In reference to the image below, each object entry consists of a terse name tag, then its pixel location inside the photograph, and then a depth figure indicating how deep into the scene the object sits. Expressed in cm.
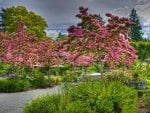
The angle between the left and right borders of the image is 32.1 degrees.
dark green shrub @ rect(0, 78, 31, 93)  1455
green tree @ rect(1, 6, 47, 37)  3553
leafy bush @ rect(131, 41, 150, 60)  3363
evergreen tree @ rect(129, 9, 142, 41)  5809
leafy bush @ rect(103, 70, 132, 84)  1273
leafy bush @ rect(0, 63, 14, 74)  2075
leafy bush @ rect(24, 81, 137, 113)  673
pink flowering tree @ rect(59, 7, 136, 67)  967
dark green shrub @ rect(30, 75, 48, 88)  1611
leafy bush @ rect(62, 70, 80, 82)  1840
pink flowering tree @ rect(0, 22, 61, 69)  1585
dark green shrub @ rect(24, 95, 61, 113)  689
